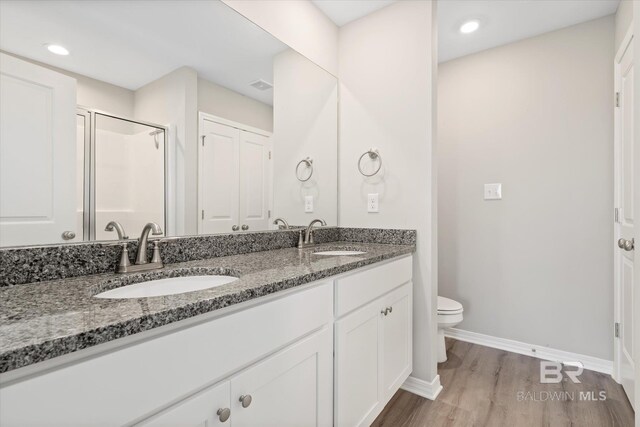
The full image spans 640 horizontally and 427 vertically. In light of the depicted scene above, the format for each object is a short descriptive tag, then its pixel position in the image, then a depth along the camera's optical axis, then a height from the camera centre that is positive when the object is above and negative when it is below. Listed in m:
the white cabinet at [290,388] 0.79 -0.52
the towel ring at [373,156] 1.96 +0.37
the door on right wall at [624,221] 1.67 -0.04
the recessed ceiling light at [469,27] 2.11 +1.32
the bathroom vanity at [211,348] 0.49 -0.30
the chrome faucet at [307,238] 1.78 -0.15
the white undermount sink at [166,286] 0.89 -0.24
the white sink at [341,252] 1.65 -0.22
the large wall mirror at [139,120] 0.87 +0.34
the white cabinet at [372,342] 1.17 -0.58
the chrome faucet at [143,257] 1.00 -0.15
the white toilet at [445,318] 2.05 -0.71
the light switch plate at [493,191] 2.38 +0.17
